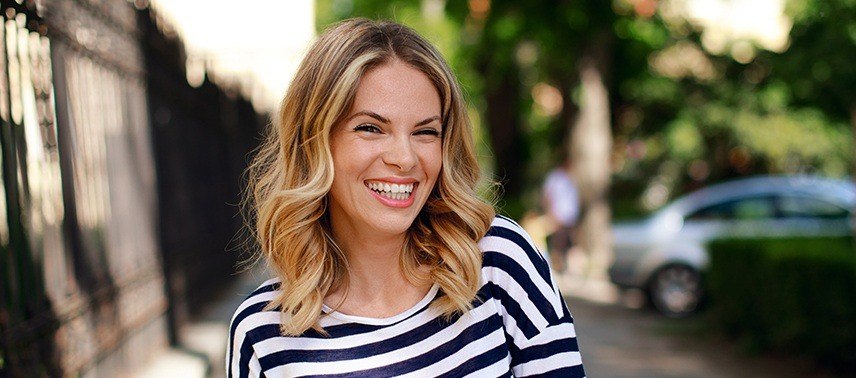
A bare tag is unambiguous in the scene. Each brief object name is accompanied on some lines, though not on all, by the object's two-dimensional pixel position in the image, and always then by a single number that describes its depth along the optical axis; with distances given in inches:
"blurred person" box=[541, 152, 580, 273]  545.0
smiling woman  81.9
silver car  437.1
